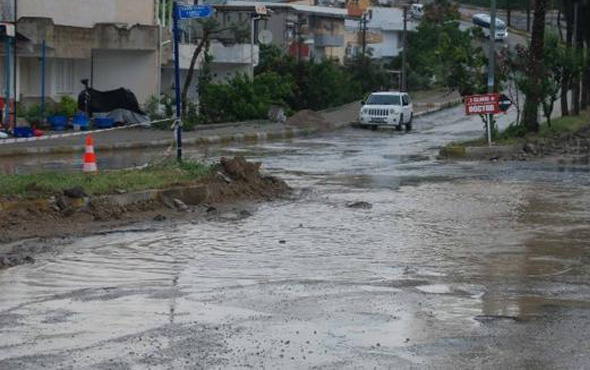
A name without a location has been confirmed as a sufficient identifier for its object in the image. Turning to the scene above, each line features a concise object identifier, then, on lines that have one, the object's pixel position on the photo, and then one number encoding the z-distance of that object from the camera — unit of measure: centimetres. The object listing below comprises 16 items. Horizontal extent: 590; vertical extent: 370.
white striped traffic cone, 1991
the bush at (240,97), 4703
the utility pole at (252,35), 5554
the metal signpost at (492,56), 3562
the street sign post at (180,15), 2117
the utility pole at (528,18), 10521
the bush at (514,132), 3643
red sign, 3328
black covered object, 4097
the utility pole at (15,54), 3614
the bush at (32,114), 3709
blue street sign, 2117
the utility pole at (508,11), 11751
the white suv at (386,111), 4853
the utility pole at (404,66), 7314
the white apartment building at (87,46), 3916
